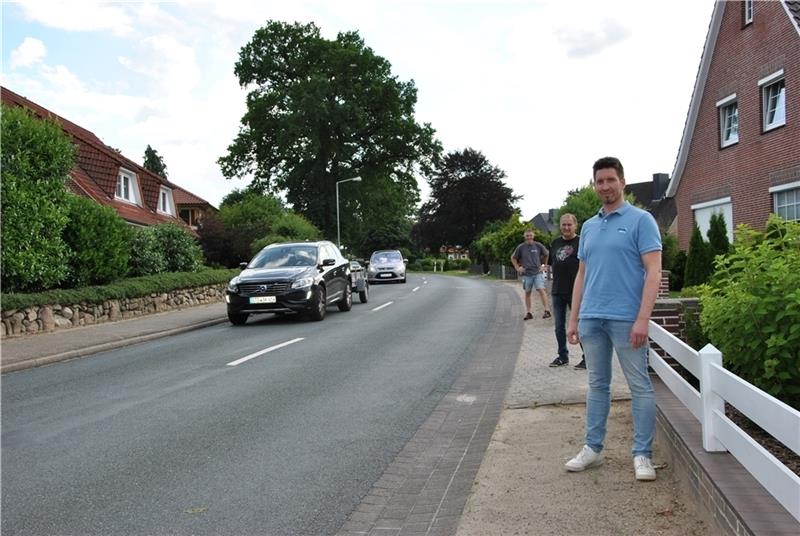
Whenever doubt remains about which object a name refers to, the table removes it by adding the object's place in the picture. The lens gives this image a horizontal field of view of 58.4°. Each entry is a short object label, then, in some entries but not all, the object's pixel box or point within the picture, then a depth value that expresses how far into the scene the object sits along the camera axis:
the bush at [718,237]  19.22
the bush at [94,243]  16.84
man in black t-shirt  8.96
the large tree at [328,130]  45.56
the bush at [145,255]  20.64
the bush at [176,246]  22.89
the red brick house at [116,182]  27.94
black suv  15.44
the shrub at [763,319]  4.14
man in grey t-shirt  14.21
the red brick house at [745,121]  18.23
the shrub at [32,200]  14.57
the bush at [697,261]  19.12
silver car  38.72
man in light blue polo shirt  4.32
